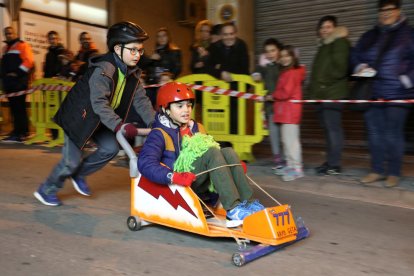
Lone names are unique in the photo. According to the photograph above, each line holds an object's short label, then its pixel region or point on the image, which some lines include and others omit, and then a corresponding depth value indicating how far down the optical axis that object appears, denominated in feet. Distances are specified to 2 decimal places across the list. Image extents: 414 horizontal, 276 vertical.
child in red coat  20.30
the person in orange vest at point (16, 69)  31.09
